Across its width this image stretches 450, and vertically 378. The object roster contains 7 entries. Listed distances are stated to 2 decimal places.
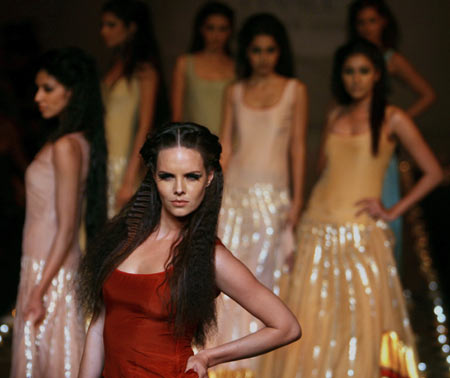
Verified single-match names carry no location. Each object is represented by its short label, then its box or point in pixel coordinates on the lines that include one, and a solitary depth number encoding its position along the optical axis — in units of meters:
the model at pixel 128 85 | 10.79
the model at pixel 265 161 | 9.71
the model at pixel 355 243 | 8.56
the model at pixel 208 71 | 11.24
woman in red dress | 4.91
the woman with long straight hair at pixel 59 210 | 7.05
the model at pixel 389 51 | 10.80
